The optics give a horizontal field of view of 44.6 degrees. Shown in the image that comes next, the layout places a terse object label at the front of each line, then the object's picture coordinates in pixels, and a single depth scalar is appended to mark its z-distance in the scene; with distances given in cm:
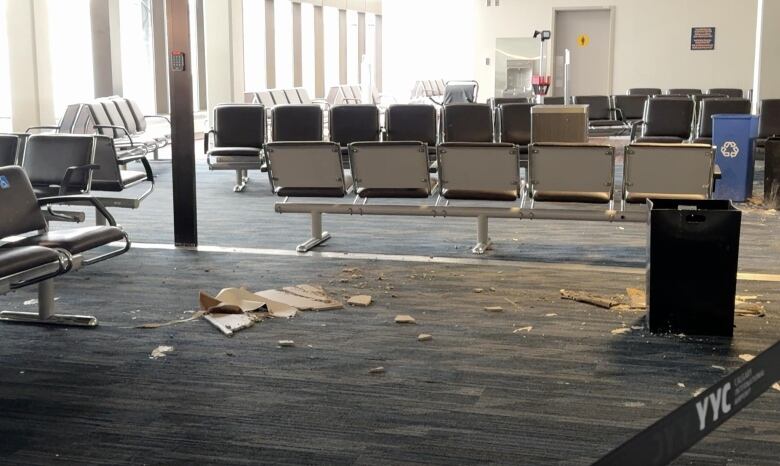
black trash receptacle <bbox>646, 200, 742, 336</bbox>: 422
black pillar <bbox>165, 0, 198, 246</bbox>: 653
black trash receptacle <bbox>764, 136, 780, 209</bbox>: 811
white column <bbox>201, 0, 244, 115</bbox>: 1480
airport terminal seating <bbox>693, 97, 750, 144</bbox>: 959
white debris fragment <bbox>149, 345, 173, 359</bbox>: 416
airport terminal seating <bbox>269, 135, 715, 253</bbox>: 591
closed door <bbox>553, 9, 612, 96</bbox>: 1662
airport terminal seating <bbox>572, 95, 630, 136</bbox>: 1150
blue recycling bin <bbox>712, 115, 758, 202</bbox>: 855
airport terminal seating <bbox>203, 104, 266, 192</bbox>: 914
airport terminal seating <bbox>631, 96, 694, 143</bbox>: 960
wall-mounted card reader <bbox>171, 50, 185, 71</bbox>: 653
